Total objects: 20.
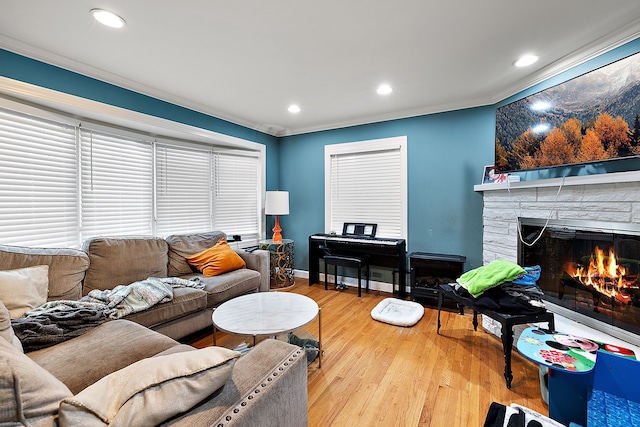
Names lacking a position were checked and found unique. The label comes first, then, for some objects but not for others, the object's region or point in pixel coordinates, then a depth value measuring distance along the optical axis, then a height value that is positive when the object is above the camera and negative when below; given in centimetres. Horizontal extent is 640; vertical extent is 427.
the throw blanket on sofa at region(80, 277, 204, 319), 199 -68
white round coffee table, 177 -76
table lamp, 410 +8
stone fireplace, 187 -25
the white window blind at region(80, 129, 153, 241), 279 +27
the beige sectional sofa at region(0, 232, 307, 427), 69 -57
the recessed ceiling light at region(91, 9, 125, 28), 180 +130
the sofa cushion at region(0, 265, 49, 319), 168 -52
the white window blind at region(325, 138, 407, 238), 382 +37
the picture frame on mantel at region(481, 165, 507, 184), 291 +38
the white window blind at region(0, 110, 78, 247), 227 +24
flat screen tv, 181 +68
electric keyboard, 356 -57
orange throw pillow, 294 -57
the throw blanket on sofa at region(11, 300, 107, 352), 152 -68
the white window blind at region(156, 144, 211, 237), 342 +26
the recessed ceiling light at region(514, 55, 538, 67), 236 +132
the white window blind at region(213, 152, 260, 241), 401 +23
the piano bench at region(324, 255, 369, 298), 364 -72
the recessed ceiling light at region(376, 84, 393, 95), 295 +133
